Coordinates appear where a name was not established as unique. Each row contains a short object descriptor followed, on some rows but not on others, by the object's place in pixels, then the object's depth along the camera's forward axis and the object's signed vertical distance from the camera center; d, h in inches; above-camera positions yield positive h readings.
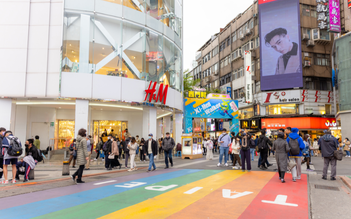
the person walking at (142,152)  738.8 -53.4
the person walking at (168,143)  559.2 -21.5
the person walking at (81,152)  383.1 -27.3
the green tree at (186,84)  1728.6 +320.1
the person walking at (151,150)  527.8 -33.1
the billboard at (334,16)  1228.5 +543.4
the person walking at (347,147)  971.3 -48.2
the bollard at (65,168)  466.6 -61.8
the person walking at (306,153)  512.2 -36.9
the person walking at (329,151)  404.5 -26.0
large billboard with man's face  1414.9 +475.6
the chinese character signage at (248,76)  1494.8 +320.0
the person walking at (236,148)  520.6 -29.2
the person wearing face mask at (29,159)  406.6 -39.9
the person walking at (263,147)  527.5 -26.5
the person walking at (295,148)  389.1 -20.8
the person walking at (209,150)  807.1 -50.2
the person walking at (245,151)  482.9 -32.8
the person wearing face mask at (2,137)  386.3 -6.2
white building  697.0 +198.0
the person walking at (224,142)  564.1 -18.2
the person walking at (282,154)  378.9 -29.4
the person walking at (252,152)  745.9 -53.1
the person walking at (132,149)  526.6 -31.3
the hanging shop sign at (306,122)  1405.0 +60.0
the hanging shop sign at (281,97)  1421.0 +197.6
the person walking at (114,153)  553.3 -41.1
